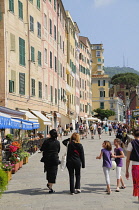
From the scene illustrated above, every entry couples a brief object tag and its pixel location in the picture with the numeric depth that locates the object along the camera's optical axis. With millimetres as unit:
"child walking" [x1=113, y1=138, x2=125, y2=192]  11680
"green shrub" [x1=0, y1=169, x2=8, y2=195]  8562
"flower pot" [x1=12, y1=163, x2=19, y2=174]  15336
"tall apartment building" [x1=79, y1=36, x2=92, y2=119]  85562
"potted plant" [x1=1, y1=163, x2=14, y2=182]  13086
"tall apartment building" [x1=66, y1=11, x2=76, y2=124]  62366
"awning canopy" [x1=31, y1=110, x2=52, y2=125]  31625
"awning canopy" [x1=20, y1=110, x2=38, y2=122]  28400
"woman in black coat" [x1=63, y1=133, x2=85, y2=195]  11016
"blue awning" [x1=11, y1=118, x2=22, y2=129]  17500
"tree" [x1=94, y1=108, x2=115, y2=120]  111812
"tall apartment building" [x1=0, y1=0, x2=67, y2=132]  27875
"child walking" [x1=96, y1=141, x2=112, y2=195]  11188
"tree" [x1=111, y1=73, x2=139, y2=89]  132000
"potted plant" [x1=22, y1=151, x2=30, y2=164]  18488
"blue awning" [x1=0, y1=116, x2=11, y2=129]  15014
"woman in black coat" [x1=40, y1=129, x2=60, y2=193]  11406
